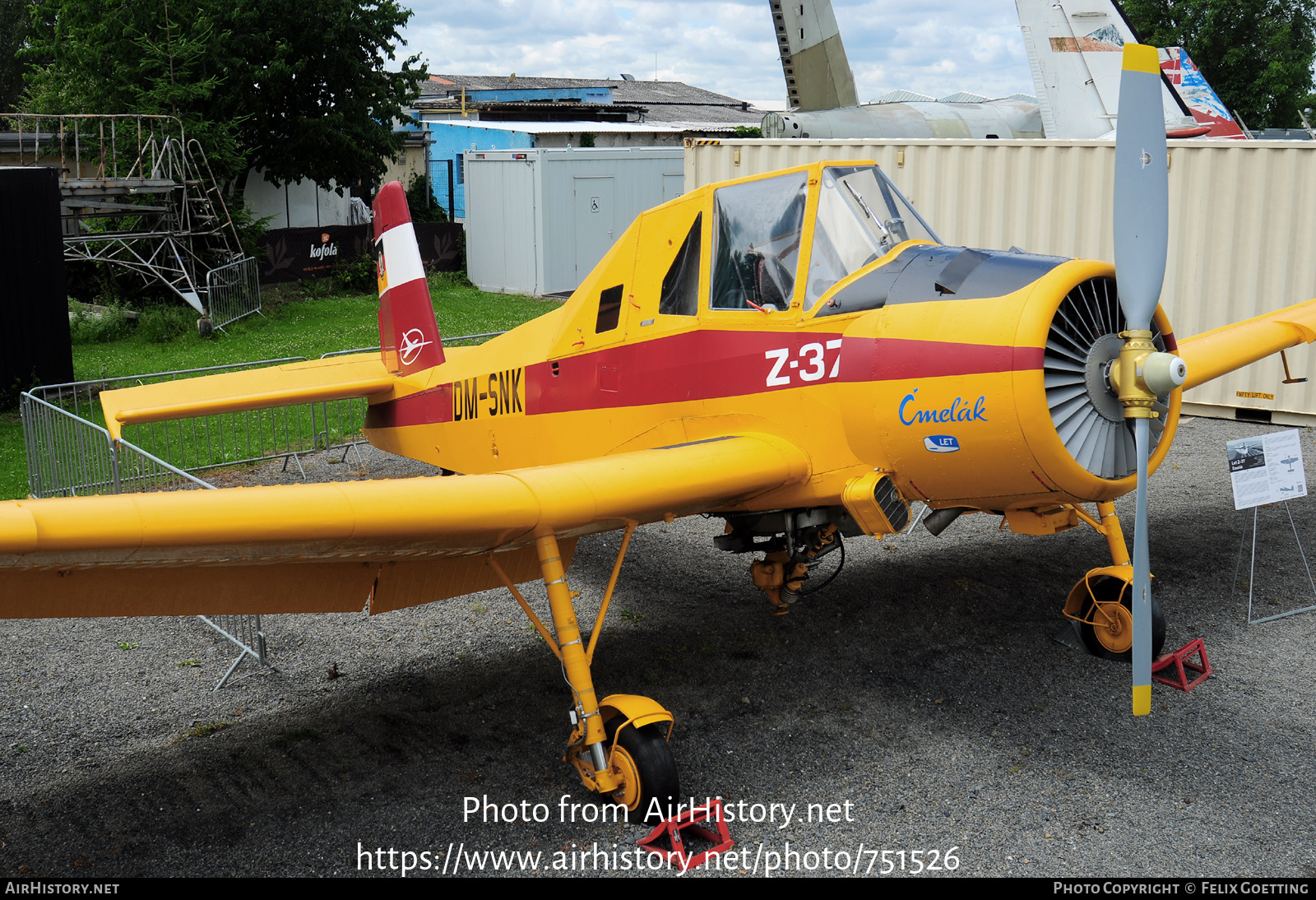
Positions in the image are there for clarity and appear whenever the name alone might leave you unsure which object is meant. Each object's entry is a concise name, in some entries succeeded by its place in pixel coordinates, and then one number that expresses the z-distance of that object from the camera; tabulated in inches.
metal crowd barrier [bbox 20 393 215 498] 391.9
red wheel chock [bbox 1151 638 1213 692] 241.0
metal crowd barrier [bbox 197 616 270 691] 261.6
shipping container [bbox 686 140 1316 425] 422.6
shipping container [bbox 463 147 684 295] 951.0
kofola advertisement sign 994.7
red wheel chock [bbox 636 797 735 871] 181.2
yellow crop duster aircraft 171.8
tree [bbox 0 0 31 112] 1974.7
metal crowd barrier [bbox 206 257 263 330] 822.5
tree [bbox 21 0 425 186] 888.9
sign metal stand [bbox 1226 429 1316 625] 281.1
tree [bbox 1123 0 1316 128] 1711.4
